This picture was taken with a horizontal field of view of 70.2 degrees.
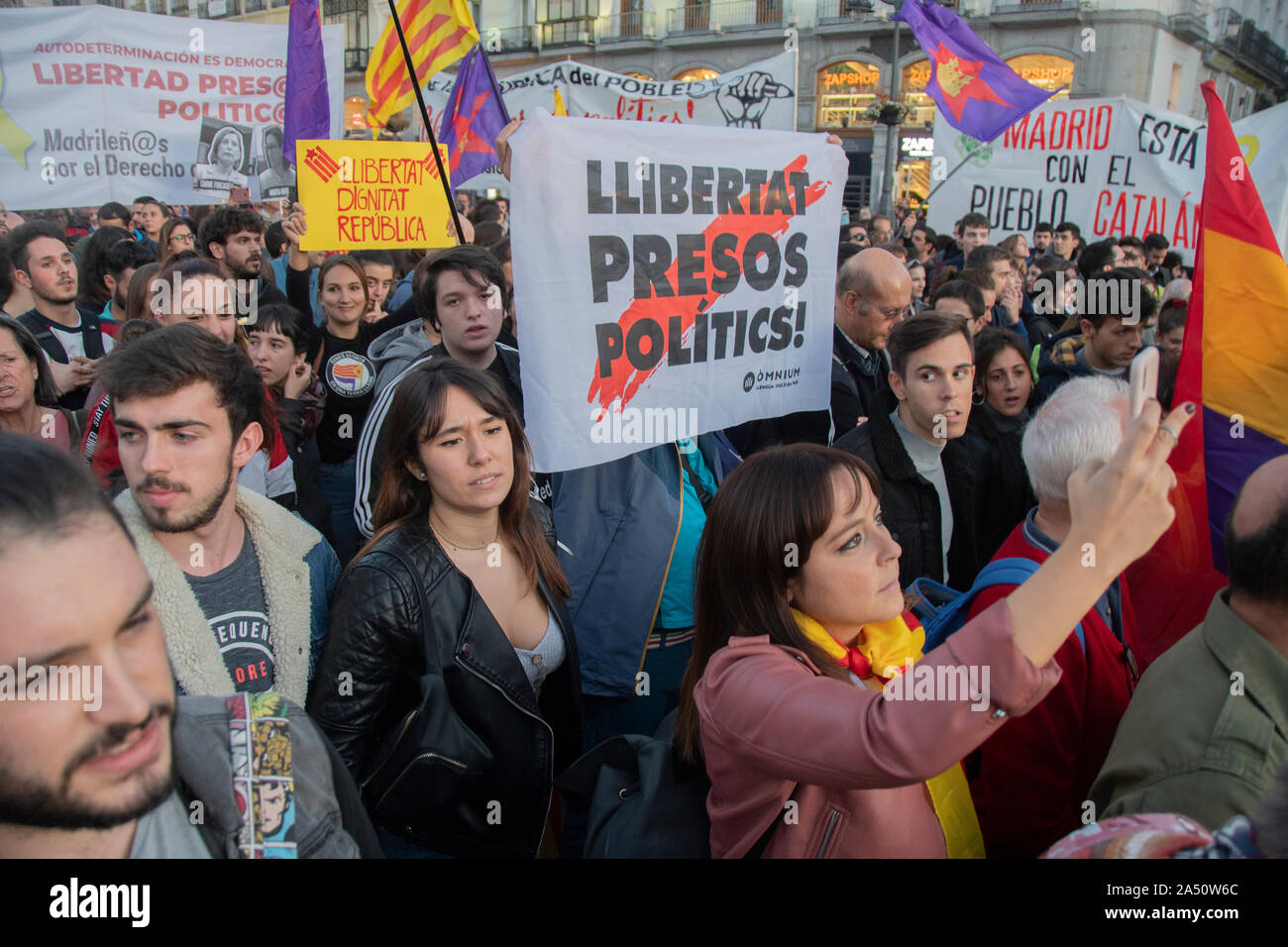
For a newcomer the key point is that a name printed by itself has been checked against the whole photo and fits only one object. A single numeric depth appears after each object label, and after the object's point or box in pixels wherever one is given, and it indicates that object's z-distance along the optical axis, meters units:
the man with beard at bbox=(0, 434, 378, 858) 0.96
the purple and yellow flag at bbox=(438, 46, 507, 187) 5.73
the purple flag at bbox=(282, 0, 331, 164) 6.20
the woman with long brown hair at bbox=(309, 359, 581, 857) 2.19
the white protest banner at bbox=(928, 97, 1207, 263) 8.36
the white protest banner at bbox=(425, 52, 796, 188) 7.20
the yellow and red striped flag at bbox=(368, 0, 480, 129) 5.55
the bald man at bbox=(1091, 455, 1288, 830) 1.48
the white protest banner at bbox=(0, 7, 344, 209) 6.90
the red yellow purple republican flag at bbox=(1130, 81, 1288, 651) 2.55
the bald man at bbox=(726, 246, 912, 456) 4.11
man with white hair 2.07
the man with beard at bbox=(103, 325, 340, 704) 2.01
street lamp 15.66
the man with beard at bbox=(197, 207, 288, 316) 5.97
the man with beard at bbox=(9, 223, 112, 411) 4.62
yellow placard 5.52
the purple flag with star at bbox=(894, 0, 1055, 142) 7.11
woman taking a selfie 1.25
